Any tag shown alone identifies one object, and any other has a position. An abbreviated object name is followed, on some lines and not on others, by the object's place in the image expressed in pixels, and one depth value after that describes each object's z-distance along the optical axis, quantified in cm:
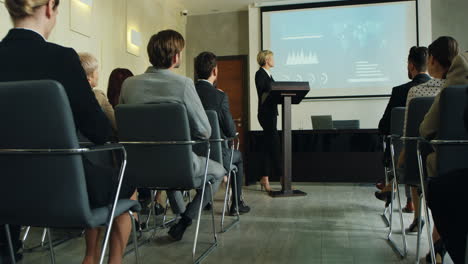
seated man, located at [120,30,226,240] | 205
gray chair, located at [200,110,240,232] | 250
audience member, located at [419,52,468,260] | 157
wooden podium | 407
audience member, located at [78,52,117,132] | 234
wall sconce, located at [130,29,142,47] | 580
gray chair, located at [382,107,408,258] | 248
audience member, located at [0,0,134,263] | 121
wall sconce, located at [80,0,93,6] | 459
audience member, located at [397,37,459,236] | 201
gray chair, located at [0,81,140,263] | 109
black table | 493
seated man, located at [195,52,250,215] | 295
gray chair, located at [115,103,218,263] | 188
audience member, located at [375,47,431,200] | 277
